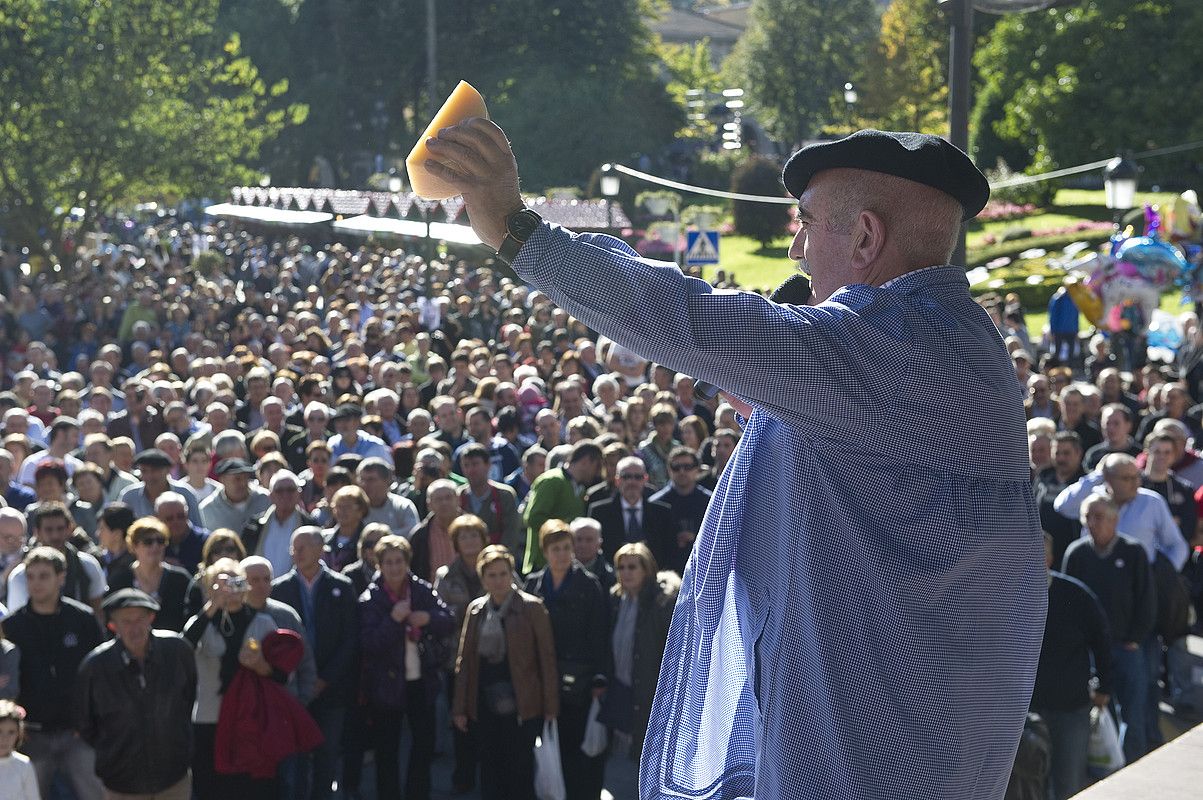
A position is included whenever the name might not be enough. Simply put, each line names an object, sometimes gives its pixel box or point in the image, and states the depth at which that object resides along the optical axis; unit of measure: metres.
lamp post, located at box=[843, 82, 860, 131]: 49.00
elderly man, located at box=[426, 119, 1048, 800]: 1.82
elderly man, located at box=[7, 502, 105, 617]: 8.34
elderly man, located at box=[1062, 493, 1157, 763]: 8.75
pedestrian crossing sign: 23.94
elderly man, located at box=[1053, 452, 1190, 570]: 9.43
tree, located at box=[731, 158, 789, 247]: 47.75
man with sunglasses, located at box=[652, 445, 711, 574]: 9.86
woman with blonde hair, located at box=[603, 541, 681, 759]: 8.16
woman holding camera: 7.68
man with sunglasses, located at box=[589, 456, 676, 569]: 9.88
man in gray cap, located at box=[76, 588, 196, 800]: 7.27
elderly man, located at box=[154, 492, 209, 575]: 9.05
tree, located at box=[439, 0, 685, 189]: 55.28
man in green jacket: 10.07
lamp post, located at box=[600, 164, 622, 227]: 24.61
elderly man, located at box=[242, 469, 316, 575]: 9.26
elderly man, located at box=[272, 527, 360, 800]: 8.26
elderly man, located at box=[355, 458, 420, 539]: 9.84
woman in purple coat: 8.33
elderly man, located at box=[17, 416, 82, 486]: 11.46
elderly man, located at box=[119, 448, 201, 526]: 10.02
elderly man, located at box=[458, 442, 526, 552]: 10.25
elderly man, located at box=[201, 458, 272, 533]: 9.95
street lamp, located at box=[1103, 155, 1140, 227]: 18.88
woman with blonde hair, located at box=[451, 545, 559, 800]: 8.12
